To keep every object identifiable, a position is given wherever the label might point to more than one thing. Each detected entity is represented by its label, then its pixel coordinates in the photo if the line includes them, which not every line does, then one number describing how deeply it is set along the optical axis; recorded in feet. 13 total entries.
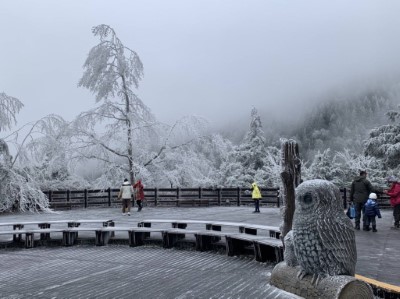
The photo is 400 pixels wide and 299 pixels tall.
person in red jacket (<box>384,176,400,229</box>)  37.96
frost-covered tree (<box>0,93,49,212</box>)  67.97
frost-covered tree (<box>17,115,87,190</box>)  72.13
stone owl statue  17.22
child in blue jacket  36.65
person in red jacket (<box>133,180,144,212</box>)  65.92
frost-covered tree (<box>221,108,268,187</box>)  113.09
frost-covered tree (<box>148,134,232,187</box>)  85.76
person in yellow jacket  62.48
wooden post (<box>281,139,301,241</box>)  24.93
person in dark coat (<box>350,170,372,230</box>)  38.01
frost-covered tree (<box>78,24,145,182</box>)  83.46
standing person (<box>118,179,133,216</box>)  57.72
